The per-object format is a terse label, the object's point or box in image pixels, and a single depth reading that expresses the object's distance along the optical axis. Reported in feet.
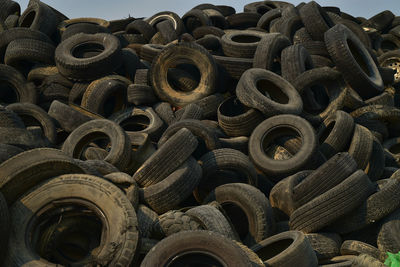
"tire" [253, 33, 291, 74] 29.40
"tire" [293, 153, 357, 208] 19.36
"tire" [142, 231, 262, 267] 12.57
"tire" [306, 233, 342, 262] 17.98
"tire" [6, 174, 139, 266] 13.25
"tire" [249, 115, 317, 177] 22.52
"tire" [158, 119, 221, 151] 22.44
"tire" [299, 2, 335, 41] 33.32
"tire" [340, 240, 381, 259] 17.62
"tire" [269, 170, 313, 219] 19.77
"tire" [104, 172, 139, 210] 17.95
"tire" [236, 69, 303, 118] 24.78
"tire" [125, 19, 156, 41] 39.25
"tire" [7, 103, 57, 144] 25.89
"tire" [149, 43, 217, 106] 29.53
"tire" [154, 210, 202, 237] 16.01
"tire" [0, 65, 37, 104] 30.55
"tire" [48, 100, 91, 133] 26.14
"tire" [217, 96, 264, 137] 25.04
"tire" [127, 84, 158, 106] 29.50
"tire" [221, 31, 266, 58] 31.58
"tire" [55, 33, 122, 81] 29.60
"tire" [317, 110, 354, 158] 24.03
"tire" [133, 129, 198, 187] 19.58
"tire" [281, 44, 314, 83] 28.81
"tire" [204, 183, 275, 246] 18.48
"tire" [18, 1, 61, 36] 34.78
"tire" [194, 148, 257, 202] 21.57
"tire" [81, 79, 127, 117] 28.60
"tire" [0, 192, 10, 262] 12.71
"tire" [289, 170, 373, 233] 18.25
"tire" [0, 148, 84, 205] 14.19
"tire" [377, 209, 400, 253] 18.42
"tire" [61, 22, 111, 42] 34.14
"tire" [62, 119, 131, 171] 21.91
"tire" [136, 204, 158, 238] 16.36
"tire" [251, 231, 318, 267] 14.53
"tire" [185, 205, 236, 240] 15.87
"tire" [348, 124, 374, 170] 23.03
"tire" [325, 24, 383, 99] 29.27
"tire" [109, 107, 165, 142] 28.55
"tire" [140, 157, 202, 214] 18.65
